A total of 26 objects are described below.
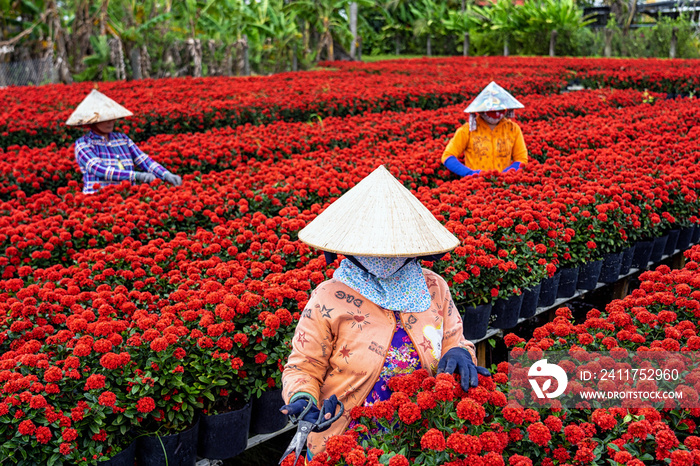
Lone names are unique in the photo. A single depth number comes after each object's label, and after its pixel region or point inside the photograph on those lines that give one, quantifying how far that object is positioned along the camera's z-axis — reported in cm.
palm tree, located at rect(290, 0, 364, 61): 2295
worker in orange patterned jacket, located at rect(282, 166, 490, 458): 197
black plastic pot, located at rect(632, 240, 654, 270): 506
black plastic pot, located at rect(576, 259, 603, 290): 461
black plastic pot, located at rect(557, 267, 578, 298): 447
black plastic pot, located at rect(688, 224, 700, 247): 557
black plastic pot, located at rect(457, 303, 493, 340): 368
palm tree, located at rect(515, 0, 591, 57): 2953
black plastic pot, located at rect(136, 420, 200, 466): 270
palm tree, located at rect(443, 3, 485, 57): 3328
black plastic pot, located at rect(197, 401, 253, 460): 289
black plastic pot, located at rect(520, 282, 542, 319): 419
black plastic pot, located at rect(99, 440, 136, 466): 255
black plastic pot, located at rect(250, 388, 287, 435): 310
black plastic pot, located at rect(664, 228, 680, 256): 531
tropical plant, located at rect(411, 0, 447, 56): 3509
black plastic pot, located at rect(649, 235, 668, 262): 520
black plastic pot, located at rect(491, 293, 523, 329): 398
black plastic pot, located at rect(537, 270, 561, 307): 439
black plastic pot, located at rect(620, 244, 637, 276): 491
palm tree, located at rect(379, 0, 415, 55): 3656
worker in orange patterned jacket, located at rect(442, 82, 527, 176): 556
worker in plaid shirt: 554
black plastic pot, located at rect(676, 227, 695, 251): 548
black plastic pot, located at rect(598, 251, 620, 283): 473
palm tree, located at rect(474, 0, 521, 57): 3119
